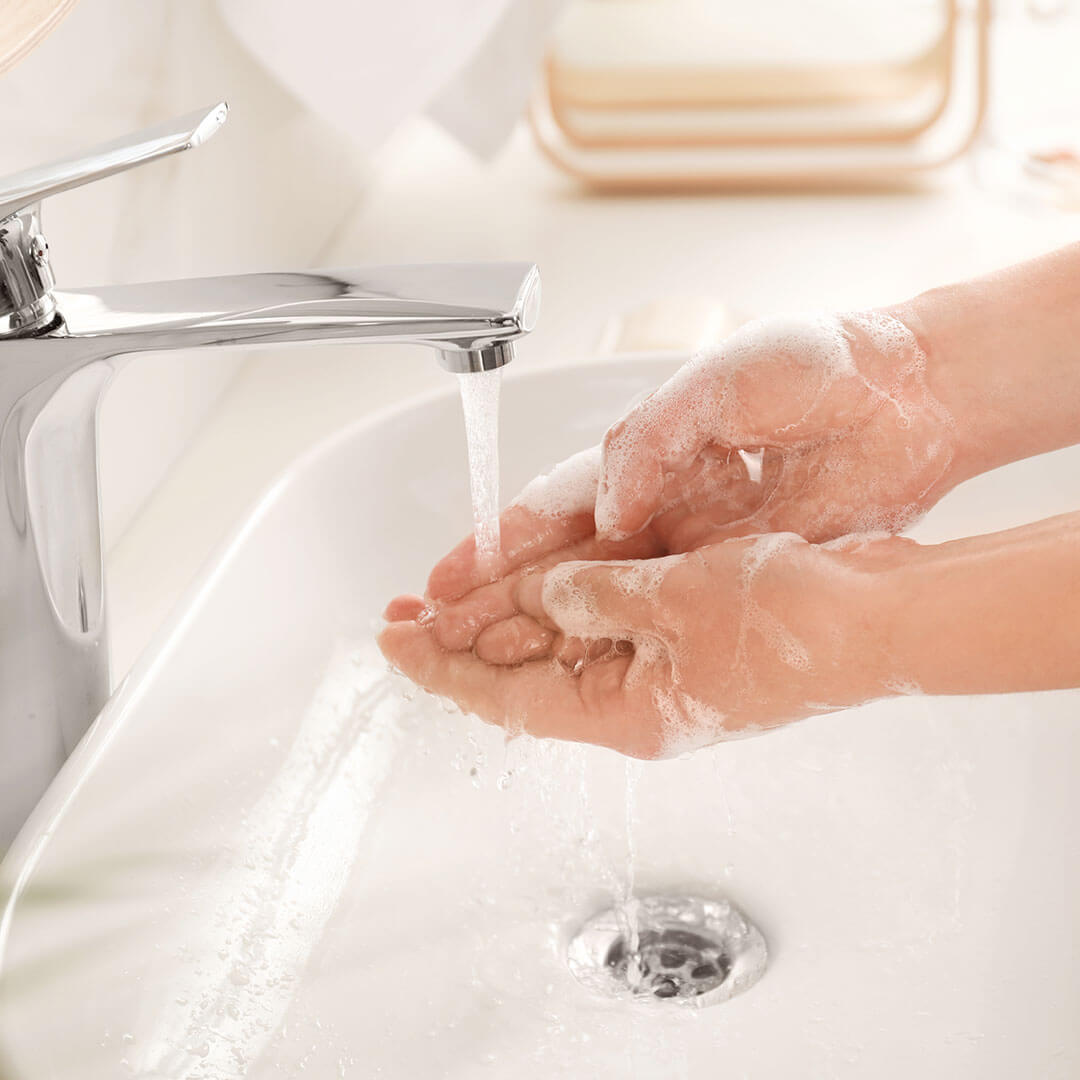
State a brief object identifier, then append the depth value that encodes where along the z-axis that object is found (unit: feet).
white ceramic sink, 3.39
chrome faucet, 3.22
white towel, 4.51
